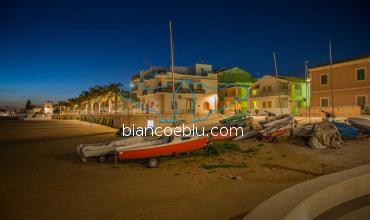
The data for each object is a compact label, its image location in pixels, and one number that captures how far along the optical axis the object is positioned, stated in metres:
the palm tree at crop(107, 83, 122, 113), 51.25
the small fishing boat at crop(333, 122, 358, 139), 14.91
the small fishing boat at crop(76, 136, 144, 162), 12.17
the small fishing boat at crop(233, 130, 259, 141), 18.05
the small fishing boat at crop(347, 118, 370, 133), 15.87
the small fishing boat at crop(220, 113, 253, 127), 21.23
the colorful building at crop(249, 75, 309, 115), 39.43
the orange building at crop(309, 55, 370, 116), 27.25
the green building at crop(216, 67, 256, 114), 47.78
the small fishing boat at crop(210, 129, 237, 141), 17.73
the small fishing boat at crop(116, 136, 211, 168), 11.23
